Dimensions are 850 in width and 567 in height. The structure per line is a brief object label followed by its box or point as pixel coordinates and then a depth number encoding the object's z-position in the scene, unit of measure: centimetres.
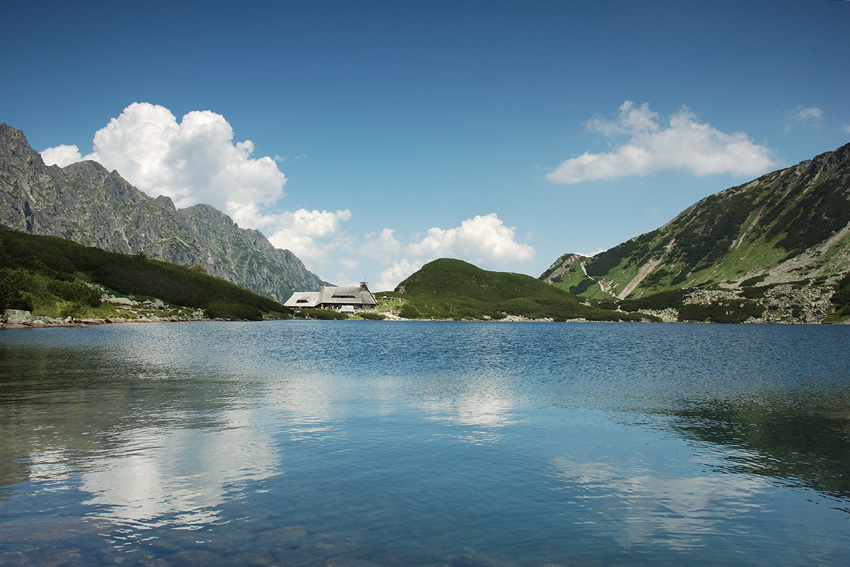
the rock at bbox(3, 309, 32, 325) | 9750
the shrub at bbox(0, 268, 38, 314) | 10094
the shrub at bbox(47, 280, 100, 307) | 12650
